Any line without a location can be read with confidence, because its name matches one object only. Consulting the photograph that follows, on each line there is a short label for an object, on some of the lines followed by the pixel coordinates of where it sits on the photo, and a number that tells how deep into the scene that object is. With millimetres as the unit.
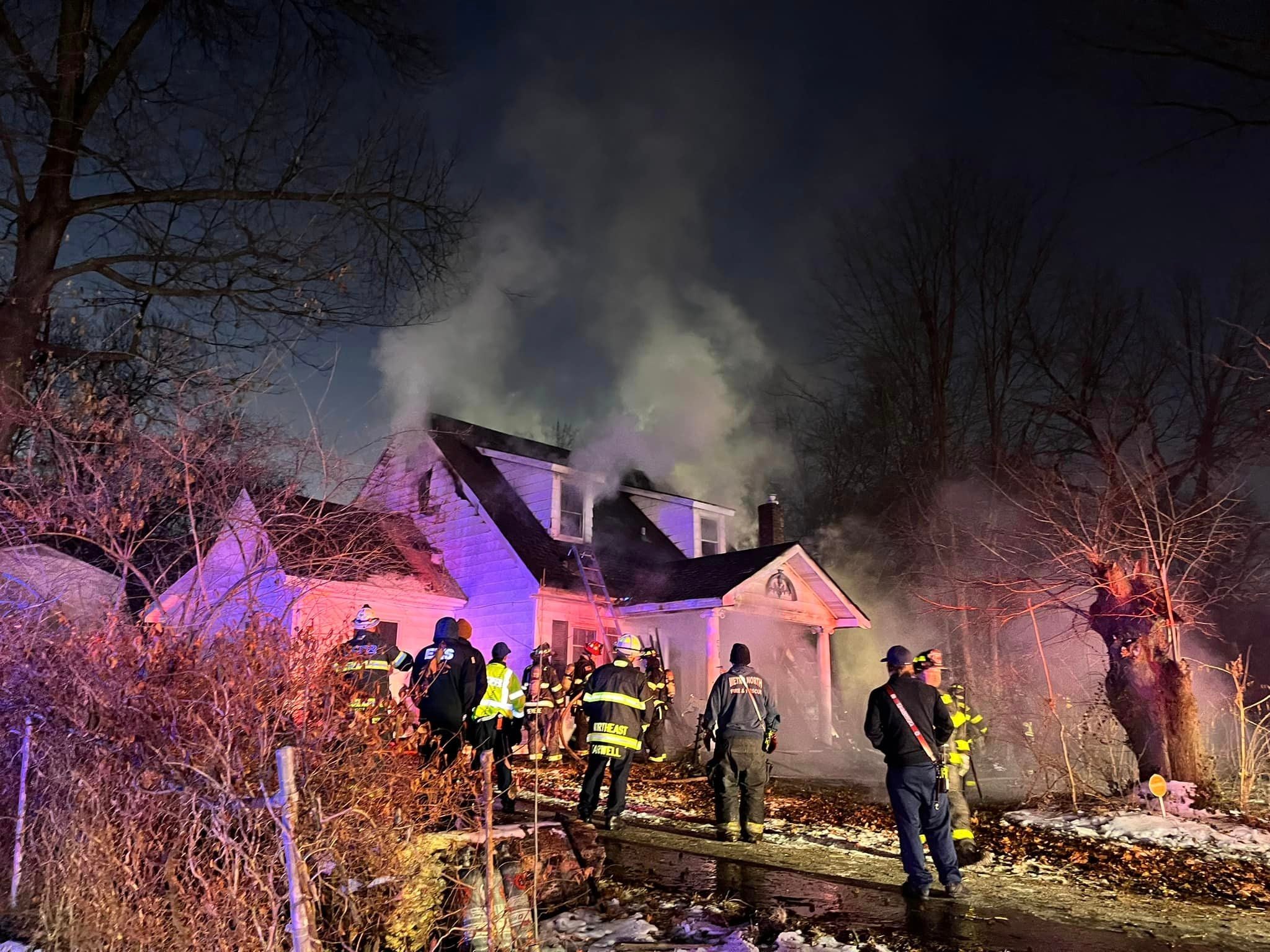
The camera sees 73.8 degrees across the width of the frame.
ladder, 16828
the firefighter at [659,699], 12445
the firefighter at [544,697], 11141
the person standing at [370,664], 4859
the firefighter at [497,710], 7699
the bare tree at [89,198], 9656
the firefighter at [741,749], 7660
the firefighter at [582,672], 12734
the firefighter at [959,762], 6742
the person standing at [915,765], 5777
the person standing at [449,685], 6742
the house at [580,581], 16406
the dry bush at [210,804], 3738
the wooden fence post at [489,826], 3654
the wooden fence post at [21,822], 4738
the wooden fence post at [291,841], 3168
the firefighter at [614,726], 7676
